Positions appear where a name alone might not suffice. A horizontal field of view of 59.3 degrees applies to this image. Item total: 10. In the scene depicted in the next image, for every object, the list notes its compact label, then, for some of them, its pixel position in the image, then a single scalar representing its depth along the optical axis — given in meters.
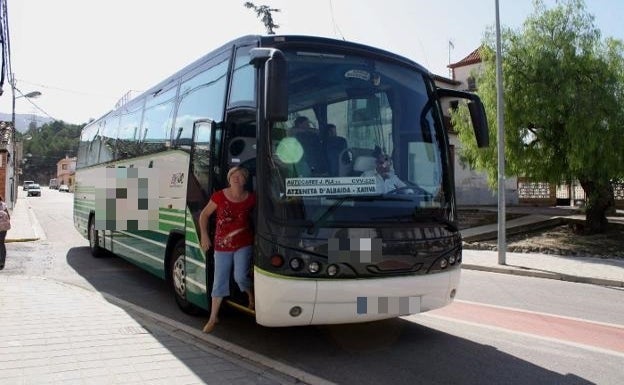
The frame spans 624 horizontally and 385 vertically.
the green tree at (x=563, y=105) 15.20
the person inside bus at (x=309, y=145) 4.93
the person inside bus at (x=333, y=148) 4.98
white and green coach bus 4.75
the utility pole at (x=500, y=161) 12.91
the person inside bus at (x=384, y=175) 5.11
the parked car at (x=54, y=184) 107.44
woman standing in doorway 5.24
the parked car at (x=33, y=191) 65.74
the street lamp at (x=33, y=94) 30.28
